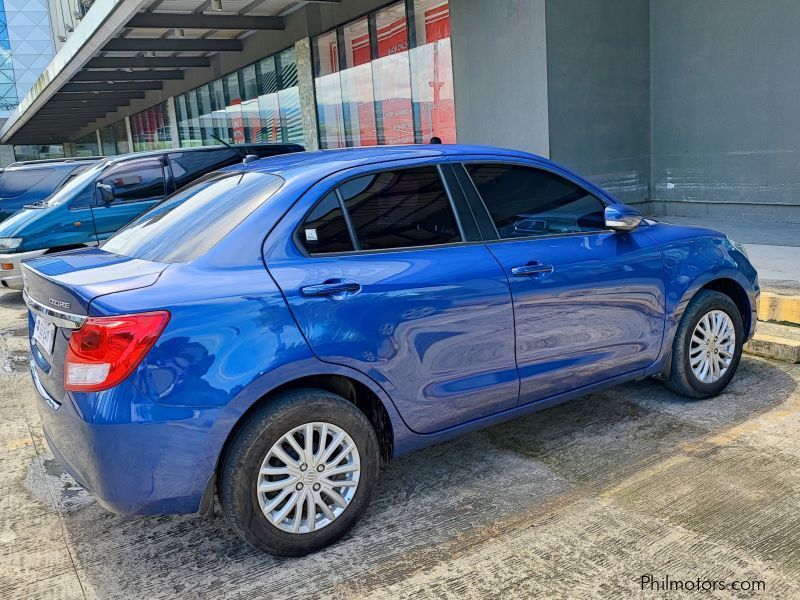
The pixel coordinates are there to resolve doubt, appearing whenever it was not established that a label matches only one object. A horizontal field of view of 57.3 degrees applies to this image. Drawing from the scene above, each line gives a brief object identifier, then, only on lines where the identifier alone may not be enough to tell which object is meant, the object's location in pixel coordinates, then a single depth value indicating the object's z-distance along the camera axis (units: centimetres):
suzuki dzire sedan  279
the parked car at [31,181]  1254
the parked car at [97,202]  908
